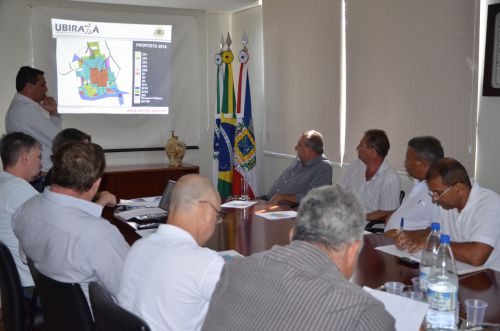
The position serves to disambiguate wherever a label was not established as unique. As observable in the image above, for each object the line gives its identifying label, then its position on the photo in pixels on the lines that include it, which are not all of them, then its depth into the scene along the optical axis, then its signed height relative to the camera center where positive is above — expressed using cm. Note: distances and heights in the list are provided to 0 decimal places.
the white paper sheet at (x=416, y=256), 224 -70
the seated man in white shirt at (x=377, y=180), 399 -59
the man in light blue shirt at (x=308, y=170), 468 -60
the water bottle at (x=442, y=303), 167 -63
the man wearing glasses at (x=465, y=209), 240 -51
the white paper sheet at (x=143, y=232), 310 -75
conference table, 200 -72
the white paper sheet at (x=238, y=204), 387 -74
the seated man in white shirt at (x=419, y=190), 320 -53
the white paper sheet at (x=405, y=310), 161 -64
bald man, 153 -50
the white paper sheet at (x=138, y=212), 355 -74
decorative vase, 646 -57
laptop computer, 340 -73
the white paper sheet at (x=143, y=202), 396 -74
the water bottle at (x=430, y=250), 205 -58
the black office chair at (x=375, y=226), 380 -89
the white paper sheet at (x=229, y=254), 251 -72
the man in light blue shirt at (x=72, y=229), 198 -48
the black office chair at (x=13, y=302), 228 -88
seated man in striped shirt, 112 -40
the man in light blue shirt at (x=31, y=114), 471 -9
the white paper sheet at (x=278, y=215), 346 -74
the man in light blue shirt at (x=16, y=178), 274 -41
